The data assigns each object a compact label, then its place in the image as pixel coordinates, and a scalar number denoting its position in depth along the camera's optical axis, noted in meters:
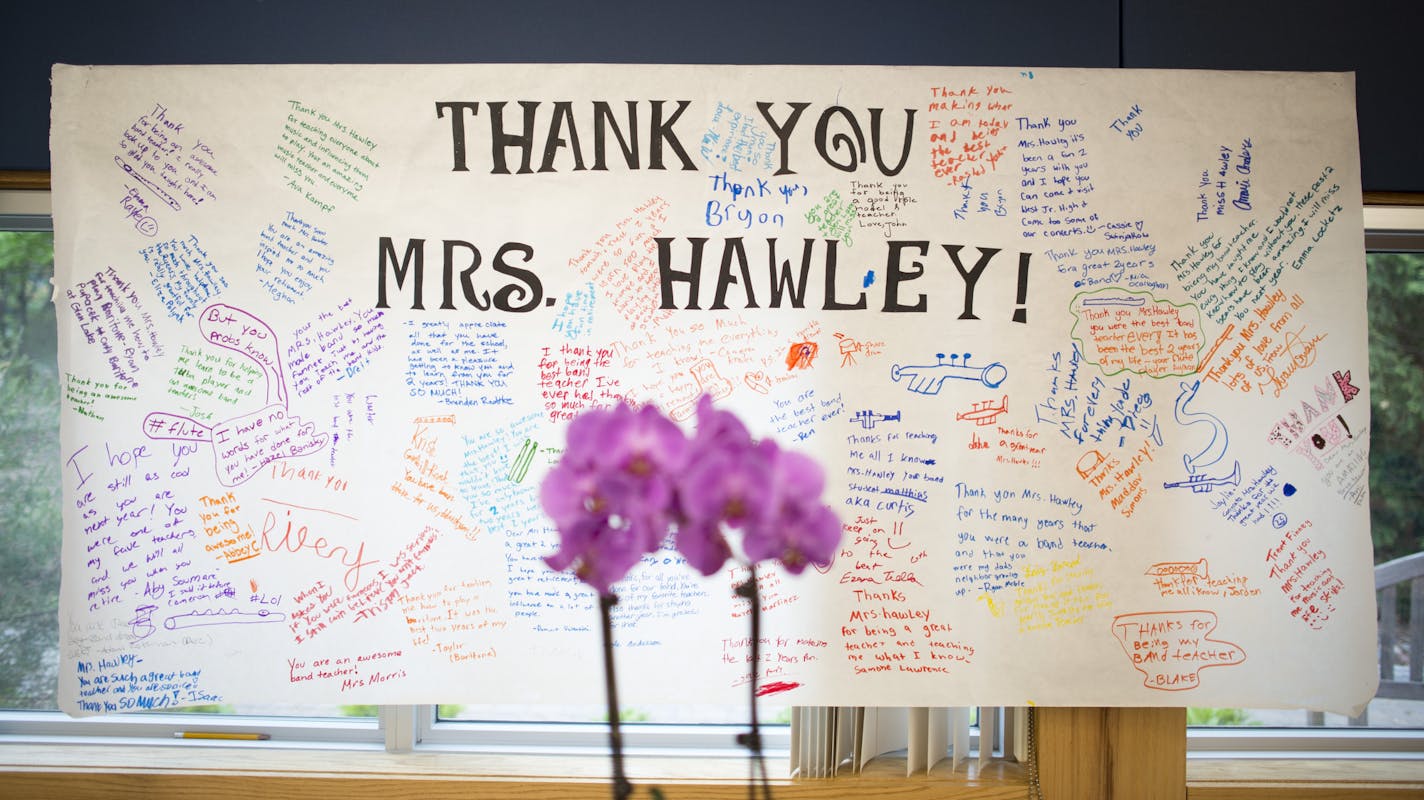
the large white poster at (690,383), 2.02
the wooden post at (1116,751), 2.07
